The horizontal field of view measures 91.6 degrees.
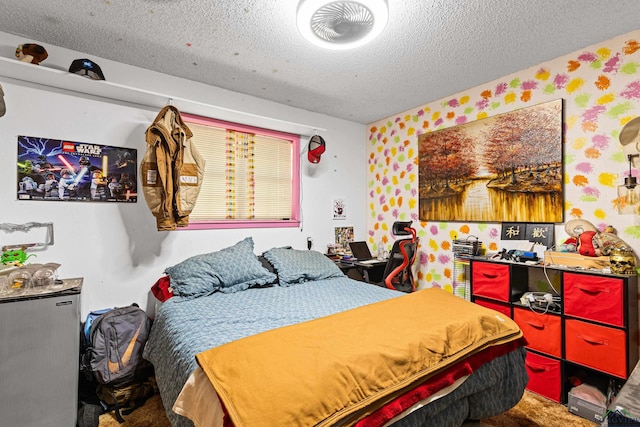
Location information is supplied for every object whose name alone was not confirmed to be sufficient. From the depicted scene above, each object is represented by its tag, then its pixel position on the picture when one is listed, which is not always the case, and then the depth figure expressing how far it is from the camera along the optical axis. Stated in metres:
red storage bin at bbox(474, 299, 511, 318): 2.50
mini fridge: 1.68
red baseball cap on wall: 3.50
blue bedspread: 1.54
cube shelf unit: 1.95
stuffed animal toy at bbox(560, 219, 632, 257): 2.12
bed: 1.06
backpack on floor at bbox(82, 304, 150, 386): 2.03
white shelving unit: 2.04
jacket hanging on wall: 2.42
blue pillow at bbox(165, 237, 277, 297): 2.36
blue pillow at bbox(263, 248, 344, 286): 2.78
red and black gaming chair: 3.11
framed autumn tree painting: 2.53
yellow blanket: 1.01
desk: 3.45
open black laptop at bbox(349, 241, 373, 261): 3.82
